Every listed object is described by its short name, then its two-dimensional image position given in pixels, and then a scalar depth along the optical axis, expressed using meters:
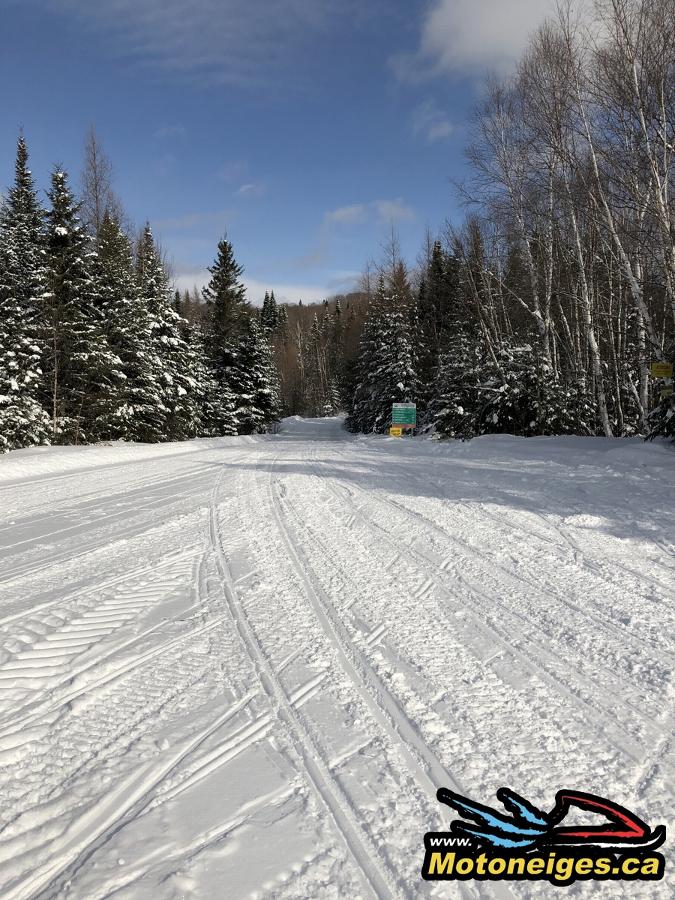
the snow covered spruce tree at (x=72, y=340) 18.97
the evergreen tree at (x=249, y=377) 33.00
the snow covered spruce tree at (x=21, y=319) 16.78
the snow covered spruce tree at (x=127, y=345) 21.39
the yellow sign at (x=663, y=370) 9.33
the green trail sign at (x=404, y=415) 21.16
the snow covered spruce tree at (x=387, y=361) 28.72
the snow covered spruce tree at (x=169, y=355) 24.75
